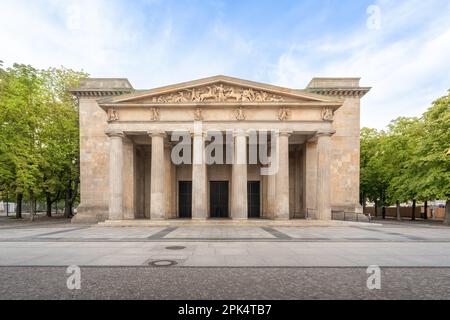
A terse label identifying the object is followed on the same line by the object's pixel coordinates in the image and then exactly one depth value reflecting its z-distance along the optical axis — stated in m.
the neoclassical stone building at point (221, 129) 23.70
